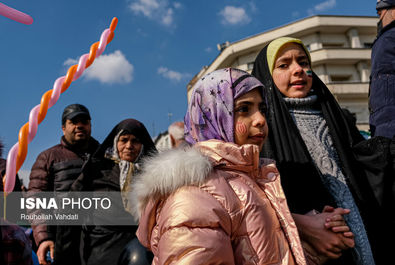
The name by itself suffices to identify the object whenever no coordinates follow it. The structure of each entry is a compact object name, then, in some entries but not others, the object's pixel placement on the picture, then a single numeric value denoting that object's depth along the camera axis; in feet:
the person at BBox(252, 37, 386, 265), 6.16
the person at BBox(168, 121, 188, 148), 15.29
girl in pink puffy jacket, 4.00
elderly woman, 10.25
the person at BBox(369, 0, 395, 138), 7.49
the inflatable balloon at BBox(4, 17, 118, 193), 4.10
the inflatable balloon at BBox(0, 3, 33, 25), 3.95
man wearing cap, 11.28
